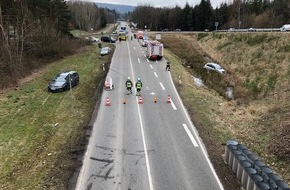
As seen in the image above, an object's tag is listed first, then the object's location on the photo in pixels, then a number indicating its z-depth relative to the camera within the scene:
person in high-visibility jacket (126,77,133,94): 29.56
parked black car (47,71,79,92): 30.40
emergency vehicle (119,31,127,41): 78.15
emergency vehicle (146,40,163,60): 48.53
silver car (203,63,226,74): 42.12
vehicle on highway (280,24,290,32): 52.12
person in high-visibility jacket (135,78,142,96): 28.64
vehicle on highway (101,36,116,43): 73.25
